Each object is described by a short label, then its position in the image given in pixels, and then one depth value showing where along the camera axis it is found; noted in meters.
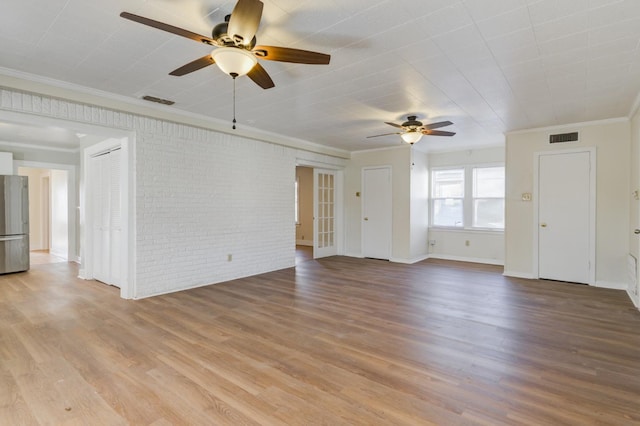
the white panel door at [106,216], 4.93
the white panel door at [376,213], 7.55
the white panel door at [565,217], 5.25
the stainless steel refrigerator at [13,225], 6.10
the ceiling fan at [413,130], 4.90
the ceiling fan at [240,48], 1.96
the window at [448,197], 7.76
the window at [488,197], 7.25
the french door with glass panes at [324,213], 7.81
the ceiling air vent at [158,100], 4.14
